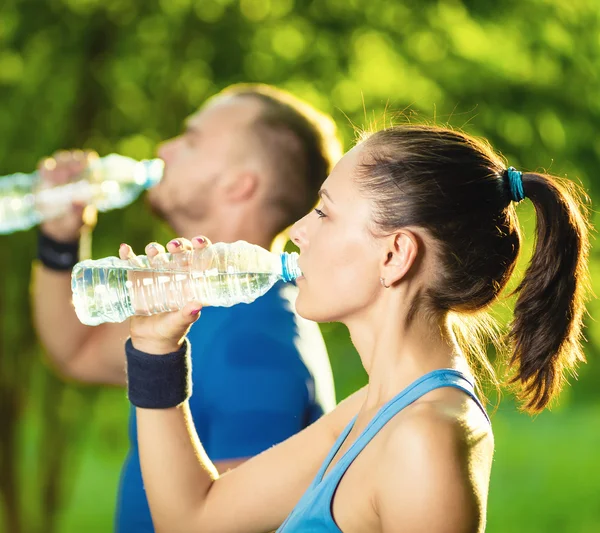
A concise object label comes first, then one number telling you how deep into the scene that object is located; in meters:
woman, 1.96
